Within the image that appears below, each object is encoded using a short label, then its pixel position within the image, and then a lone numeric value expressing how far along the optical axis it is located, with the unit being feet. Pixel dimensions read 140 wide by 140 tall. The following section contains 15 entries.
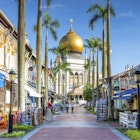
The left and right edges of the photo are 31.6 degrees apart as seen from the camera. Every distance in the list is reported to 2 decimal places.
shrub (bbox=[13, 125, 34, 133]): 46.53
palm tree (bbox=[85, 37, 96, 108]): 129.45
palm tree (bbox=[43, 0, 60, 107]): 90.29
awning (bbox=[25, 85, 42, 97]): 64.46
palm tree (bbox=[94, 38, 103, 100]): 126.12
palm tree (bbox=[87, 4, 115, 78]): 86.93
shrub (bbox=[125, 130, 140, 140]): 37.39
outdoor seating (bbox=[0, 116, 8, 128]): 51.52
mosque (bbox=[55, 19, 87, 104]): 249.91
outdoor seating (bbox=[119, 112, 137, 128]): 51.59
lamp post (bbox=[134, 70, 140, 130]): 43.69
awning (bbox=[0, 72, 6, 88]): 51.47
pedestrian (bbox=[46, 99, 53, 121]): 73.32
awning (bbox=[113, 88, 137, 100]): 61.96
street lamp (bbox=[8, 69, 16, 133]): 41.94
